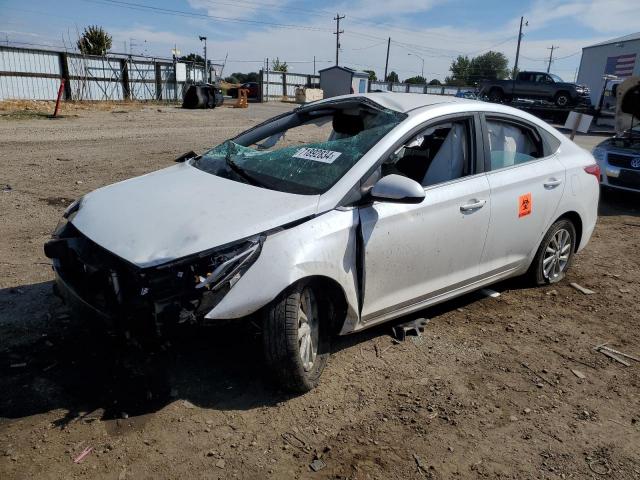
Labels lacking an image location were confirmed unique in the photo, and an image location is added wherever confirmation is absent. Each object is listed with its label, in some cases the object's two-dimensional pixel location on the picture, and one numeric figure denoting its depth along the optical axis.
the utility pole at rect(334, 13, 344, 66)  66.25
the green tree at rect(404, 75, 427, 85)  80.59
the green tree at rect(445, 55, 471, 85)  86.82
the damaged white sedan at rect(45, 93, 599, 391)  2.63
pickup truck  28.31
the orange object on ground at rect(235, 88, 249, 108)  31.36
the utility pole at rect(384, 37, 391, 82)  70.50
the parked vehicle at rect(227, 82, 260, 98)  40.31
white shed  40.22
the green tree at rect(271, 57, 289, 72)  64.75
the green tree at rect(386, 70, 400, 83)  80.44
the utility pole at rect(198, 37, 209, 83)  34.44
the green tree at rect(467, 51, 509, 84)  90.06
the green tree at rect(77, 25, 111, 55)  41.22
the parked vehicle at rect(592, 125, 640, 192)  8.48
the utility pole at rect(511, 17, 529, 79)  58.86
